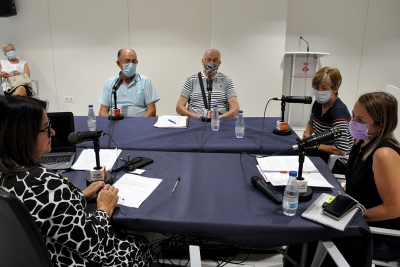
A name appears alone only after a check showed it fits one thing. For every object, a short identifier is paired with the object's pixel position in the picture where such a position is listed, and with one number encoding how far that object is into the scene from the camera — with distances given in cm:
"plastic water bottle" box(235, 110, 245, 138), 221
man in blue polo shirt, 312
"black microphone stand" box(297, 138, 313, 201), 130
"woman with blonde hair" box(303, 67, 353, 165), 217
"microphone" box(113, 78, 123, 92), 256
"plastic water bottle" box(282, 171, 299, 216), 123
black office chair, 80
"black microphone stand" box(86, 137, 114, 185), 147
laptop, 176
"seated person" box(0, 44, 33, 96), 432
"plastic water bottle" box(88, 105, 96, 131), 239
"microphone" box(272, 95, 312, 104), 206
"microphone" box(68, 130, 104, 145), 133
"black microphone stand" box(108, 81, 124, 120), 263
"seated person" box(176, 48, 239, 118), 313
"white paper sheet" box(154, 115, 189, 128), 245
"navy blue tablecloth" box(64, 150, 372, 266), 119
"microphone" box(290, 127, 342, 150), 129
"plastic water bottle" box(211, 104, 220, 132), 235
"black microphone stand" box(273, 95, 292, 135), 223
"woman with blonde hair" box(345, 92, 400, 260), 128
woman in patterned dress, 96
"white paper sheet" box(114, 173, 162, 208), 135
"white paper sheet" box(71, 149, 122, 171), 170
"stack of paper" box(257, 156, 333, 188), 149
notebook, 116
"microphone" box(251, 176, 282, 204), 136
